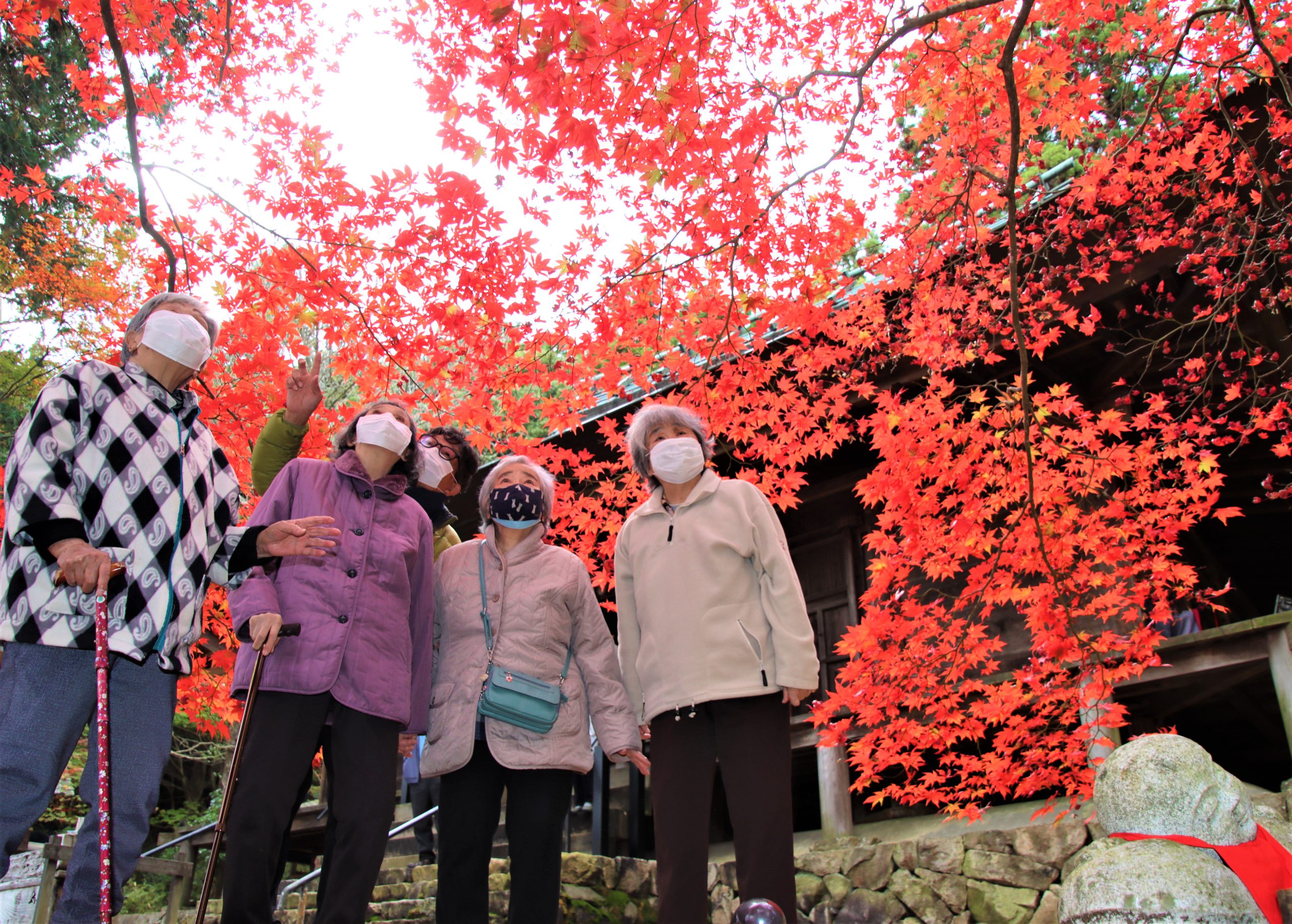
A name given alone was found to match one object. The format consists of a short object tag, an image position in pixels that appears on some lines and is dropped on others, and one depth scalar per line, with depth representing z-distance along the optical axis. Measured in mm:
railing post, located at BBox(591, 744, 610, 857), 6781
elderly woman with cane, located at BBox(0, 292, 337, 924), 2131
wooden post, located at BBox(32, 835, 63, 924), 5426
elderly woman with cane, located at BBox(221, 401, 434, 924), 2434
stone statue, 1805
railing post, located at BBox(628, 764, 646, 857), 6730
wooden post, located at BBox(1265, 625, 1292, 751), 4867
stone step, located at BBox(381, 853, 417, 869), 7246
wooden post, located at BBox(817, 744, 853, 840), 6117
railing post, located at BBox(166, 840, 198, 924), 6085
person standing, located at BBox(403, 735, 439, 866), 7039
